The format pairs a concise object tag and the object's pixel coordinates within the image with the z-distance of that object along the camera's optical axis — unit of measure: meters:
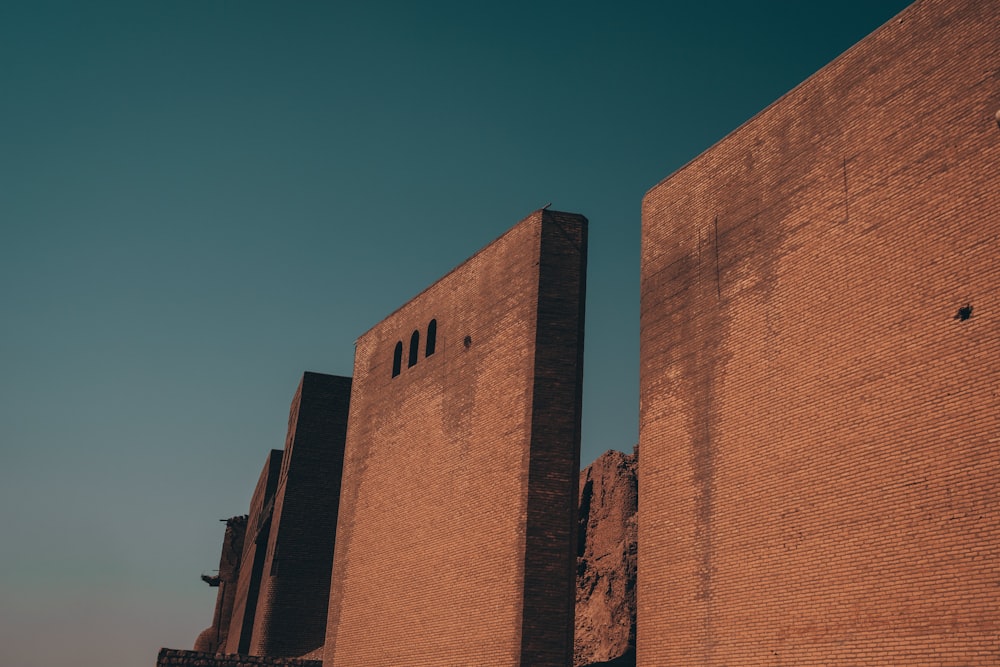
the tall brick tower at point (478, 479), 12.93
